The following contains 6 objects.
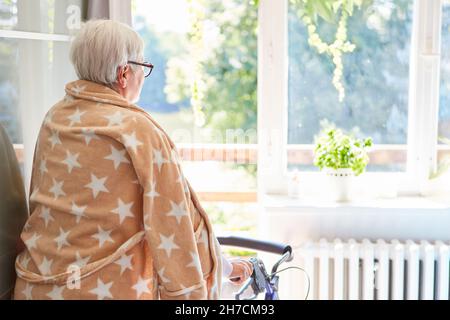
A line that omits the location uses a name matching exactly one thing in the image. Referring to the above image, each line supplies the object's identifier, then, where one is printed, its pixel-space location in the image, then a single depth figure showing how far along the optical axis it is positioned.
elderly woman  1.45
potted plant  2.56
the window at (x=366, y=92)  2.65
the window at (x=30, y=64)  1.73
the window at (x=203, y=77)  2.71
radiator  2.44
